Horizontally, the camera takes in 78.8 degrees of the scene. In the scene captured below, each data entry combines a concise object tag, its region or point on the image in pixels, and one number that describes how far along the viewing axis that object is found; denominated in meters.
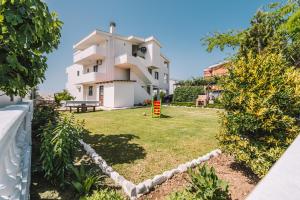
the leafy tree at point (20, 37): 2.92
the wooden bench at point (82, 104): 18.05
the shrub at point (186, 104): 24.95
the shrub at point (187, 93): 30.31
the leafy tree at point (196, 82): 30.67
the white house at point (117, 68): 23.12
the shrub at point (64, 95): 25.83
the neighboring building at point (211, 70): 30.47
